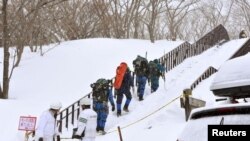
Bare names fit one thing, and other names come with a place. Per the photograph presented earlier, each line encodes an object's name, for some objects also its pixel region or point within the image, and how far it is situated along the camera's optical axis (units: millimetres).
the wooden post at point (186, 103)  12062
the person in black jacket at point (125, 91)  14891
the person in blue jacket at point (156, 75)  16984
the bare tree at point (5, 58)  17484
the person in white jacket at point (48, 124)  9180
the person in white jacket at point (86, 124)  9336
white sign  11638
